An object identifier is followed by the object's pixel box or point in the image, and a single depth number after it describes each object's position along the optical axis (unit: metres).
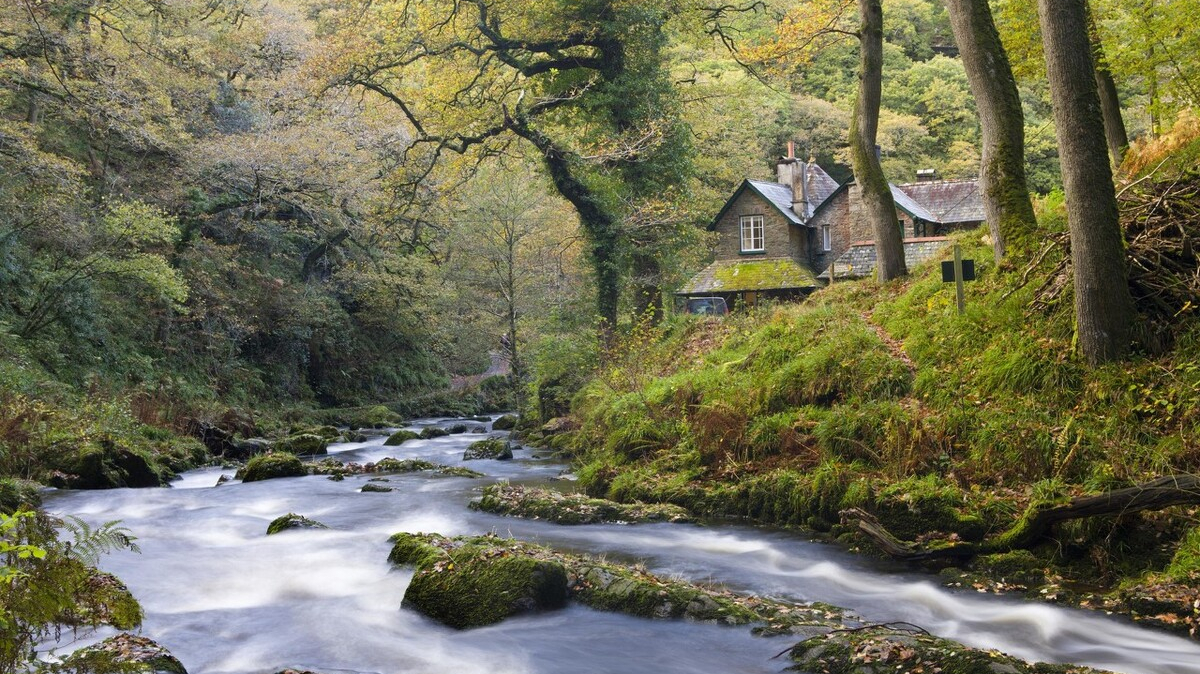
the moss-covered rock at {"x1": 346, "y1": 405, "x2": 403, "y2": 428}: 31.47
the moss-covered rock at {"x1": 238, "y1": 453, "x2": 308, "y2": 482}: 17.05
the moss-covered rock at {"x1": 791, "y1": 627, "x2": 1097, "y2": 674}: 5.84
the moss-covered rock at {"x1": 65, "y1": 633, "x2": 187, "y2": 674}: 5.70
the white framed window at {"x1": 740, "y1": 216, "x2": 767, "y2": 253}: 40.25
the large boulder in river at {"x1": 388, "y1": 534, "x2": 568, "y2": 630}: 7.93
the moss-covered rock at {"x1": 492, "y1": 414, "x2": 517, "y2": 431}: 29.98
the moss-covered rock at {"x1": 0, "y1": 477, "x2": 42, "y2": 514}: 12.02
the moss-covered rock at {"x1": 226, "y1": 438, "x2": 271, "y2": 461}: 22.09
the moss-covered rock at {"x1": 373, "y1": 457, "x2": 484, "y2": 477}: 18.44
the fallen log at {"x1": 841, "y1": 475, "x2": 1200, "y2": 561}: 7.98
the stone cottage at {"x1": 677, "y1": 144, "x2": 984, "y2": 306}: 37.50
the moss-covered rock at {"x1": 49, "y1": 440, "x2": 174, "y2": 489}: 15.30
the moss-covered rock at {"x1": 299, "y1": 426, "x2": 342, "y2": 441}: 25.30
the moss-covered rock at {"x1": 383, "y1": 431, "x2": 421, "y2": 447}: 25.02
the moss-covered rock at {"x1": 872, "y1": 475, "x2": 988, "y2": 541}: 9.46
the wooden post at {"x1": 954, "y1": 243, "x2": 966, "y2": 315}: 12.38
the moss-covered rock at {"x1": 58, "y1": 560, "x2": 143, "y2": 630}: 6.64
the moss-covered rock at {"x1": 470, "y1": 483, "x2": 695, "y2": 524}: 12.15
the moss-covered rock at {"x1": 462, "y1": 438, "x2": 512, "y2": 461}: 20.75
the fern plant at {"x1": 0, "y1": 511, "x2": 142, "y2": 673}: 4.93
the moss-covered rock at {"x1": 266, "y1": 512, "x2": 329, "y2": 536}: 11.70
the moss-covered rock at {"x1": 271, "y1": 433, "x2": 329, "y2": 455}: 22.55
